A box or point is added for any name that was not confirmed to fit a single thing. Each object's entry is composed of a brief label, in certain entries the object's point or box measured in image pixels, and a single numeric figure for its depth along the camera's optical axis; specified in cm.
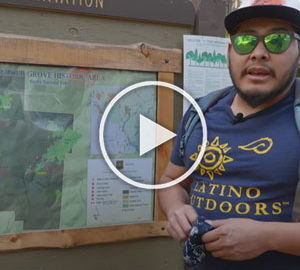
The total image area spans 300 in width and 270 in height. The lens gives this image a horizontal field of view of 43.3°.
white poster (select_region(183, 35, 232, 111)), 260
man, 129
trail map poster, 220
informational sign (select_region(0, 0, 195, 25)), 223
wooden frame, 218
